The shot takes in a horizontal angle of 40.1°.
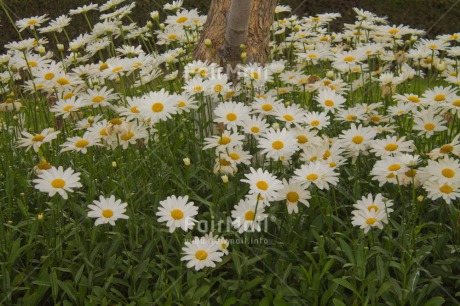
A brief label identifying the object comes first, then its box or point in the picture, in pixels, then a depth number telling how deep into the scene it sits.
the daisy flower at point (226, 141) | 2.57
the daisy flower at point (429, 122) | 2.80
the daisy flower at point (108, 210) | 2.26
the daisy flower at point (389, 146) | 2.56
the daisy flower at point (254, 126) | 2.66
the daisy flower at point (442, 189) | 2.29
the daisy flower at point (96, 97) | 2.98
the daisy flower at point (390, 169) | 2.39
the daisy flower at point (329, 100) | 2.93
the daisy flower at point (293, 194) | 2.45
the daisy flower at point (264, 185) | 2.25
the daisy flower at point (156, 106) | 2.58
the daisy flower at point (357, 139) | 2.67
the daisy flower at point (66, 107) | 2.98
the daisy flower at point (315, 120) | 2.77
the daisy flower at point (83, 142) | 2.65
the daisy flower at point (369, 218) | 2.27
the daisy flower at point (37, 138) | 2.69
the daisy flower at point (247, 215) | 2.34
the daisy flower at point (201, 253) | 2.24
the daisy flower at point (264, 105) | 2.86
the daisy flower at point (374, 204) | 2.35
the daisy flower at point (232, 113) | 2.62
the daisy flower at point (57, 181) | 2.28
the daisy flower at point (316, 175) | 2.35
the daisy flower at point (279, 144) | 2.46
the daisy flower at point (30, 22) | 3.63
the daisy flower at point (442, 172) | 2.31
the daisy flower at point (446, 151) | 2.50
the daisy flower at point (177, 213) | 2.22
